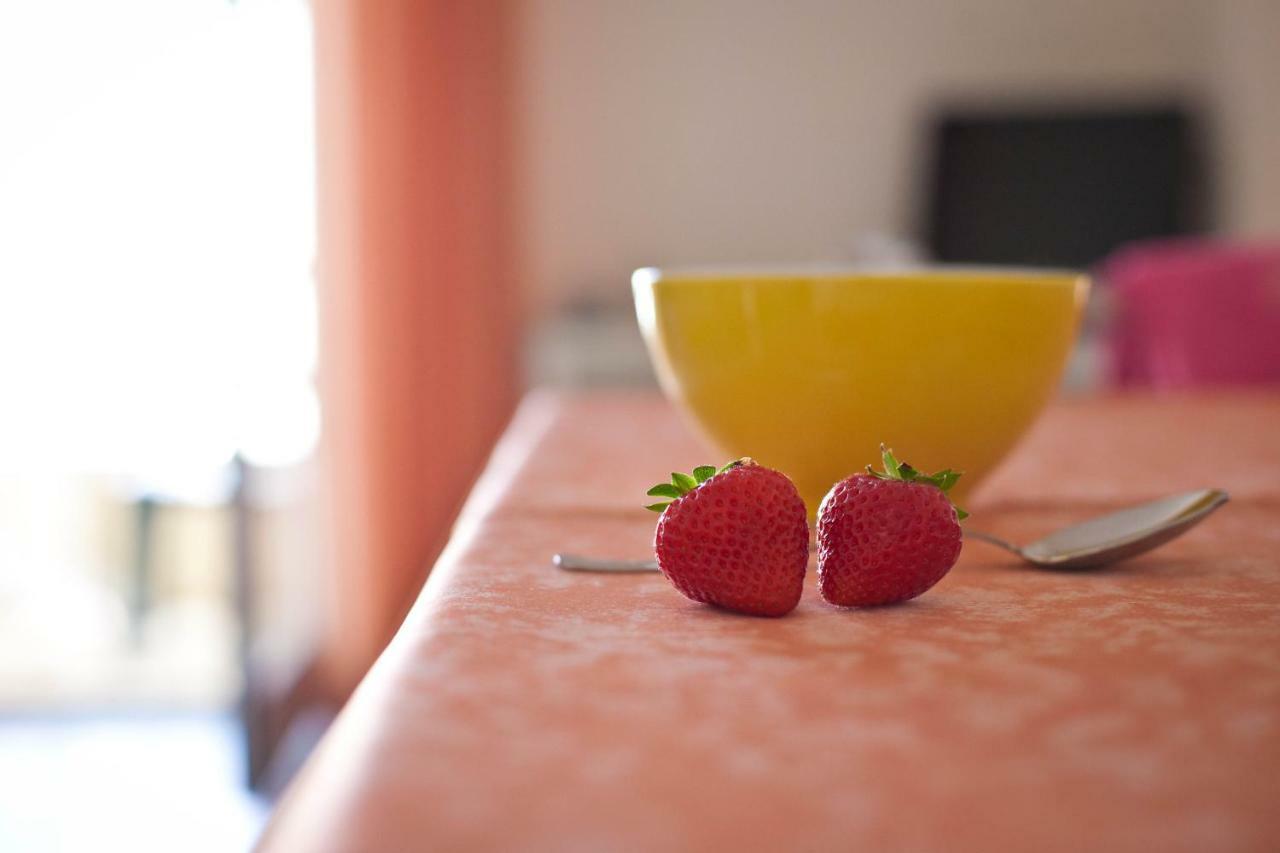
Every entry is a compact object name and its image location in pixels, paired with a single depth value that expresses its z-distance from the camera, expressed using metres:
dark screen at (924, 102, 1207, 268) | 5.16
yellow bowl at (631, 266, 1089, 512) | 0.58
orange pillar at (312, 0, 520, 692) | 2.86
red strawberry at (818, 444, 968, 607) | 0.39
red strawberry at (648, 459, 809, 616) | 0.38
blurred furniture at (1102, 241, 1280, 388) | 2.21
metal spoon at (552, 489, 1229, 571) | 0.46
